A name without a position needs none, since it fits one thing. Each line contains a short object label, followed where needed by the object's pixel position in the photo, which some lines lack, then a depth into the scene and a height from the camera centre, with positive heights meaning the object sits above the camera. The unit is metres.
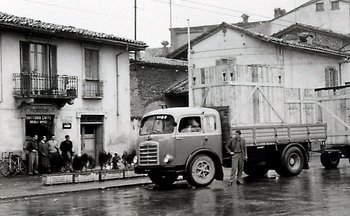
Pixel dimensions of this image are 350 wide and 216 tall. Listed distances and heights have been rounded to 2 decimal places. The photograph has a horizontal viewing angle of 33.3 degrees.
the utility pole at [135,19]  37.00 +7.14
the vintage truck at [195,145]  17.22 -0.50
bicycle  22.59 -1.22
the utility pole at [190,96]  20.84 +1.17
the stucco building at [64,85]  23.19 +2.03
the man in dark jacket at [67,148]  23.92 -0.66
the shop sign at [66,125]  25.27 +0.28
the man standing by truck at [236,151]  17.80 -0.68
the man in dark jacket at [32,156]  22.98 -0.92
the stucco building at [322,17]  47.09 +8.97
